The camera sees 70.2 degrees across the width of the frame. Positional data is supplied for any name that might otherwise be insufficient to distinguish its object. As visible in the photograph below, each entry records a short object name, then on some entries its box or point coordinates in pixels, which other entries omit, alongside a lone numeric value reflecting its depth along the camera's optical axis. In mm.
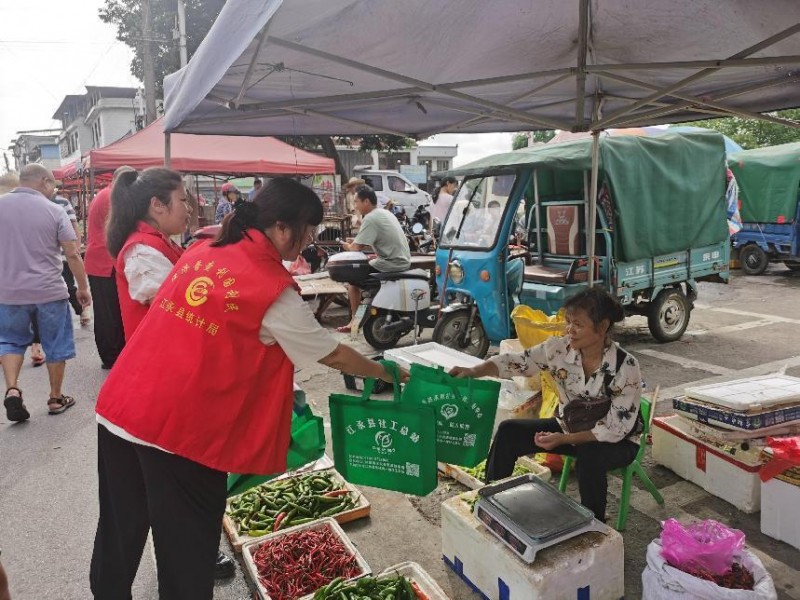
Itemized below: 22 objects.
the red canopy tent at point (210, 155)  10062
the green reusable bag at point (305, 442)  2438
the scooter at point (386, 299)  6641
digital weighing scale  2393
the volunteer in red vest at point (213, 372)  1791
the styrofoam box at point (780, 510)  2941
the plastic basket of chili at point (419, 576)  2547
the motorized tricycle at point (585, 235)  5938
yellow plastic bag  4344
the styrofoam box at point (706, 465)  3290
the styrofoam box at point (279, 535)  2661
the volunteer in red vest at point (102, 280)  5898
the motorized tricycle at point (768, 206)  11273
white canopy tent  2660
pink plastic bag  2250
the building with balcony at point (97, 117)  36969
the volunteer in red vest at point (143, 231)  2520
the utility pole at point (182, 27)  15859
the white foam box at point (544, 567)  2324
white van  20469
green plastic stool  3137
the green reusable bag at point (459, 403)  2656
